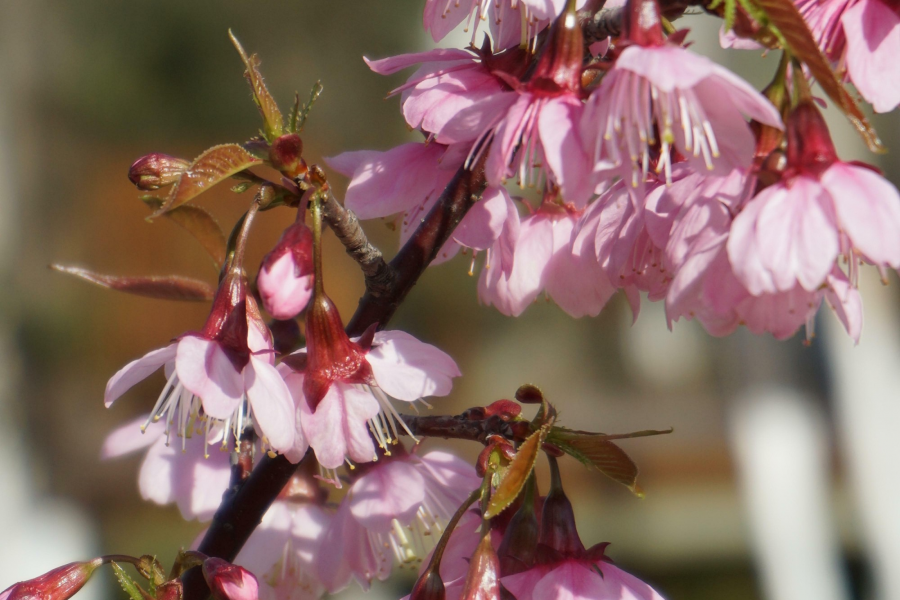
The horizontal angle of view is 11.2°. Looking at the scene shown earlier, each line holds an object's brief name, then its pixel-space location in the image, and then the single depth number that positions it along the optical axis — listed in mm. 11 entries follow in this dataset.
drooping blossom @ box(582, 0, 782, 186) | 566
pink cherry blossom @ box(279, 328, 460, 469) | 588
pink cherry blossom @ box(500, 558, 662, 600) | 587
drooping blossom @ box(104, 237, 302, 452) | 582
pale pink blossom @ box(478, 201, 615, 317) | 621
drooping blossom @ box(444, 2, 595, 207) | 574
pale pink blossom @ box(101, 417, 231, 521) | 638
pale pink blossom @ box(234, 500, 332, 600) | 636
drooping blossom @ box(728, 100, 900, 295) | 567
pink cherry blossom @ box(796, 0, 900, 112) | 583
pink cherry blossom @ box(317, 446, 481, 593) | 619
